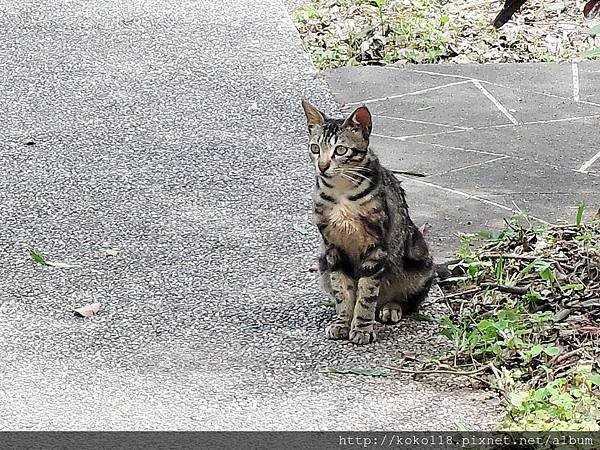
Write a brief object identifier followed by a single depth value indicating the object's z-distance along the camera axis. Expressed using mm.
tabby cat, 8083
